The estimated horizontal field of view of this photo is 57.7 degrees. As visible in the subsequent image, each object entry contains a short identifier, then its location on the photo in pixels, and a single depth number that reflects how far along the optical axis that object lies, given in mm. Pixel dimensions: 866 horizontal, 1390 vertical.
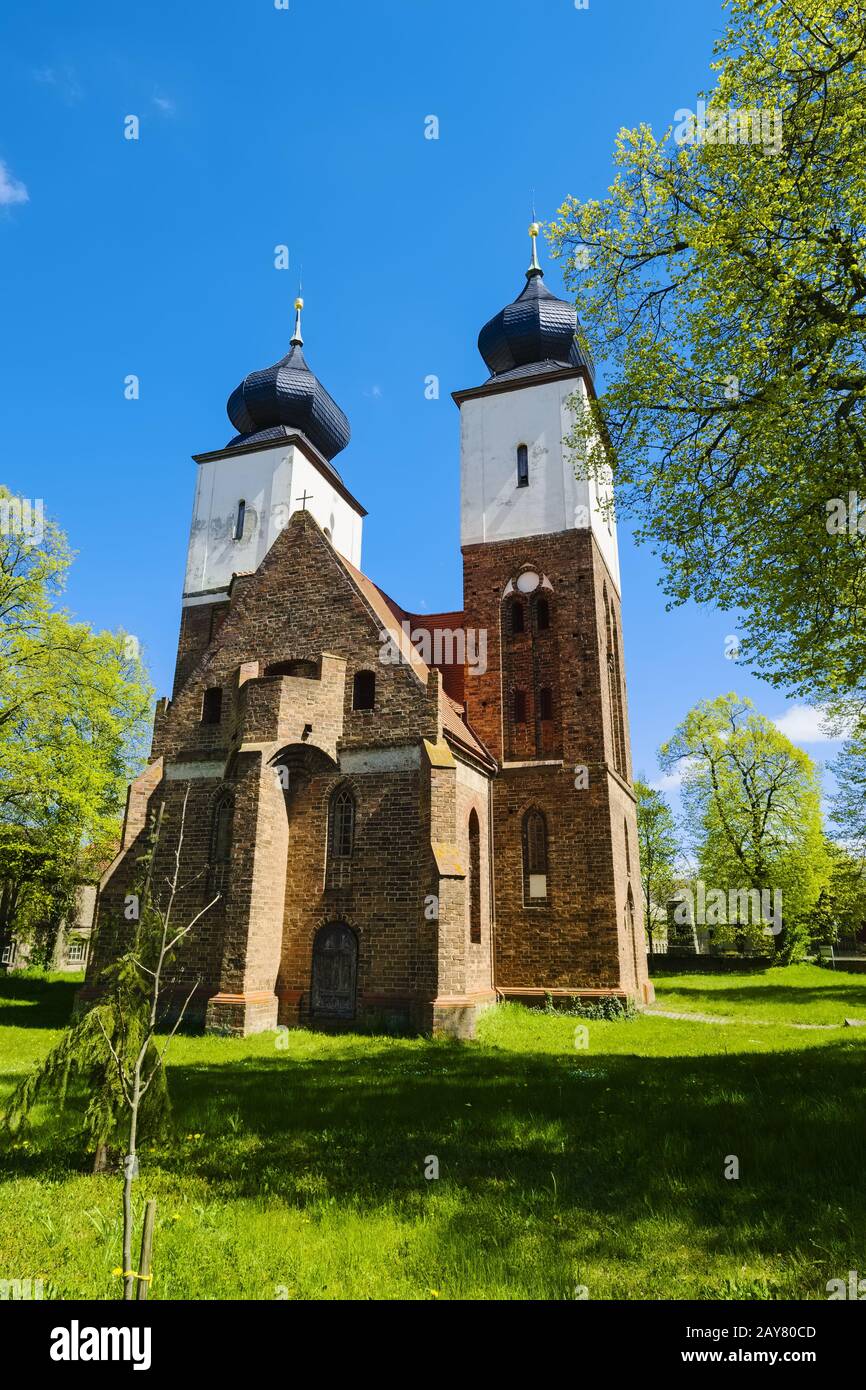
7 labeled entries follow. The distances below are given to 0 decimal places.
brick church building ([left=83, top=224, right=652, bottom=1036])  16344
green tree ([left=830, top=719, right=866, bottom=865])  27891
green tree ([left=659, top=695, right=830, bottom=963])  38469
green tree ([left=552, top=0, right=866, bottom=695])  10125
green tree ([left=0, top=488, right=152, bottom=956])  23328
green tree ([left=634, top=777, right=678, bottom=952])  47375
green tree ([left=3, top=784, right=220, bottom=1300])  6059
